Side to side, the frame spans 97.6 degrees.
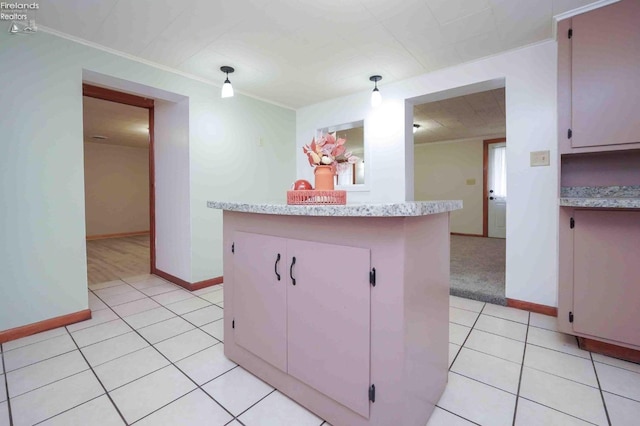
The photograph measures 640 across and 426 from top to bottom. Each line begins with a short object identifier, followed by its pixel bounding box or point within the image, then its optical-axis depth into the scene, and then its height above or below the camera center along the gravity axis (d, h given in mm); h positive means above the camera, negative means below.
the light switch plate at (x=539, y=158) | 2381 +424
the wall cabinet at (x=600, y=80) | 1729 +822
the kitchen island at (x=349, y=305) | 1031 -420
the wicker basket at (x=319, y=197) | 1330 +61
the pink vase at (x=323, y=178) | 1477 +167
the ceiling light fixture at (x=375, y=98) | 2977 +1188
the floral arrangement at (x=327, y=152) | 1478 +305
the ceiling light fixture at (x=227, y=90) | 2787 +1200
